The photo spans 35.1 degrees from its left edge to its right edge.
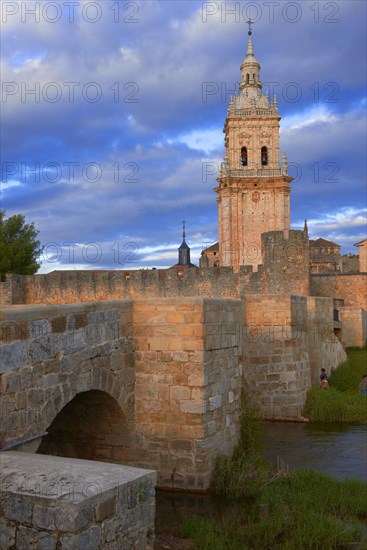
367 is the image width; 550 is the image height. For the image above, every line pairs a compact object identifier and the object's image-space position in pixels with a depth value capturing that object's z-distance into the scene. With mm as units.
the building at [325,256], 43531
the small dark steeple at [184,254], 78688
